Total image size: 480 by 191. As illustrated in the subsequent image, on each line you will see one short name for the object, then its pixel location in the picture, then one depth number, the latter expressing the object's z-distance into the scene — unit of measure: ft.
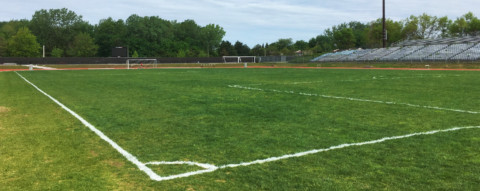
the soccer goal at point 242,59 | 244.96
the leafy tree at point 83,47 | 289.53
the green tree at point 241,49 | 356.67
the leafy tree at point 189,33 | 358.84
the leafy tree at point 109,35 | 307.37
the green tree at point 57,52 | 283.18
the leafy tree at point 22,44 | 265.95
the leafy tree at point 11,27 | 293.31
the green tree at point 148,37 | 311.88
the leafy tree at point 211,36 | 362.94
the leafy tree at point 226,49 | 351.87
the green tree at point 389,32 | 260.83
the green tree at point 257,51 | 370.12
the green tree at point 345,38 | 313.71
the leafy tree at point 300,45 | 441.27
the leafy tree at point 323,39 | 408.53
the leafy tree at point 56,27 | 308.60
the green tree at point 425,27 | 246.68
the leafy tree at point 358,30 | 369.67
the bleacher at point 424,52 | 130.62
